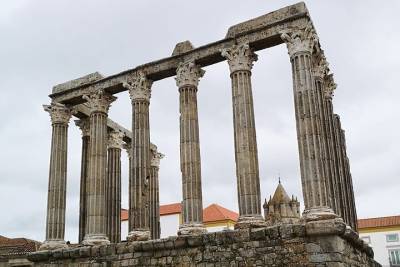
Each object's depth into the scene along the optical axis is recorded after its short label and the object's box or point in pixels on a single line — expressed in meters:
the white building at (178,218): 56.02
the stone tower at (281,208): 52.39
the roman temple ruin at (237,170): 15.50
